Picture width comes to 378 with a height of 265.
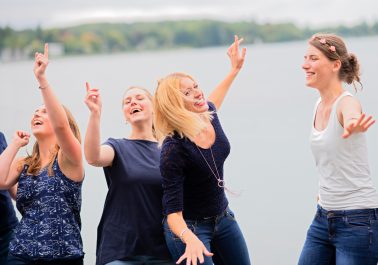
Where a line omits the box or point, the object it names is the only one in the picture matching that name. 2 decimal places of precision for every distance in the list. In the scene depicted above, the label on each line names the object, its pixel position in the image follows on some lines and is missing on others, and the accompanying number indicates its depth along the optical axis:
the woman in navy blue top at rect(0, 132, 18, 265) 7.14
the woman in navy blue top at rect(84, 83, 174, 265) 6.44
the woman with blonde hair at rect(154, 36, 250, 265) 5.85
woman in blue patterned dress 6.46
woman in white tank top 5.73
